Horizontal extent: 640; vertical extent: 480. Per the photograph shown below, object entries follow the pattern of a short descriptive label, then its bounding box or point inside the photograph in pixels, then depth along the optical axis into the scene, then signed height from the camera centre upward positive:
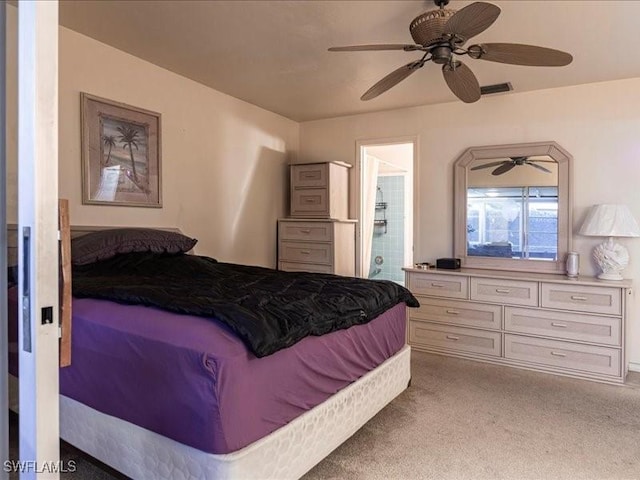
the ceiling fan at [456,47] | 1.91 +0.95
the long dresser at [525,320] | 3.11 -0.72
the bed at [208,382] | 1.40 -0.58
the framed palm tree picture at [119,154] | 2.89 +0.58
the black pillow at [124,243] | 2.54 -0.07
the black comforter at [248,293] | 1.58 -0.30
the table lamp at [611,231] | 3.23 +0.03
